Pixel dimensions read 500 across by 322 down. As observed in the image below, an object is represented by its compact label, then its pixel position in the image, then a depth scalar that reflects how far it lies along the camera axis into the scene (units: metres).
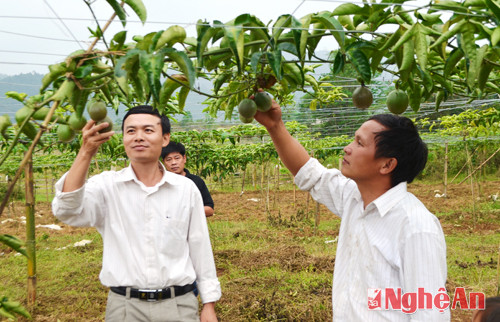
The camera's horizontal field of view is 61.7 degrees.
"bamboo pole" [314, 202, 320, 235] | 5.63
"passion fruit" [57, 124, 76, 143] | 1.16
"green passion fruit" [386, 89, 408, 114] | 1.33
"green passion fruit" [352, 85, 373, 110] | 1.35
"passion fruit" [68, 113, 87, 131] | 1.14
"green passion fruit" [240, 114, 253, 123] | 1.33
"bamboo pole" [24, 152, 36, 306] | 3.14
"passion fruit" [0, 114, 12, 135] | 0.95
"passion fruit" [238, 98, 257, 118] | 1.30
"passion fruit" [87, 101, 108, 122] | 1.17
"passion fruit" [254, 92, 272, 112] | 1.34
